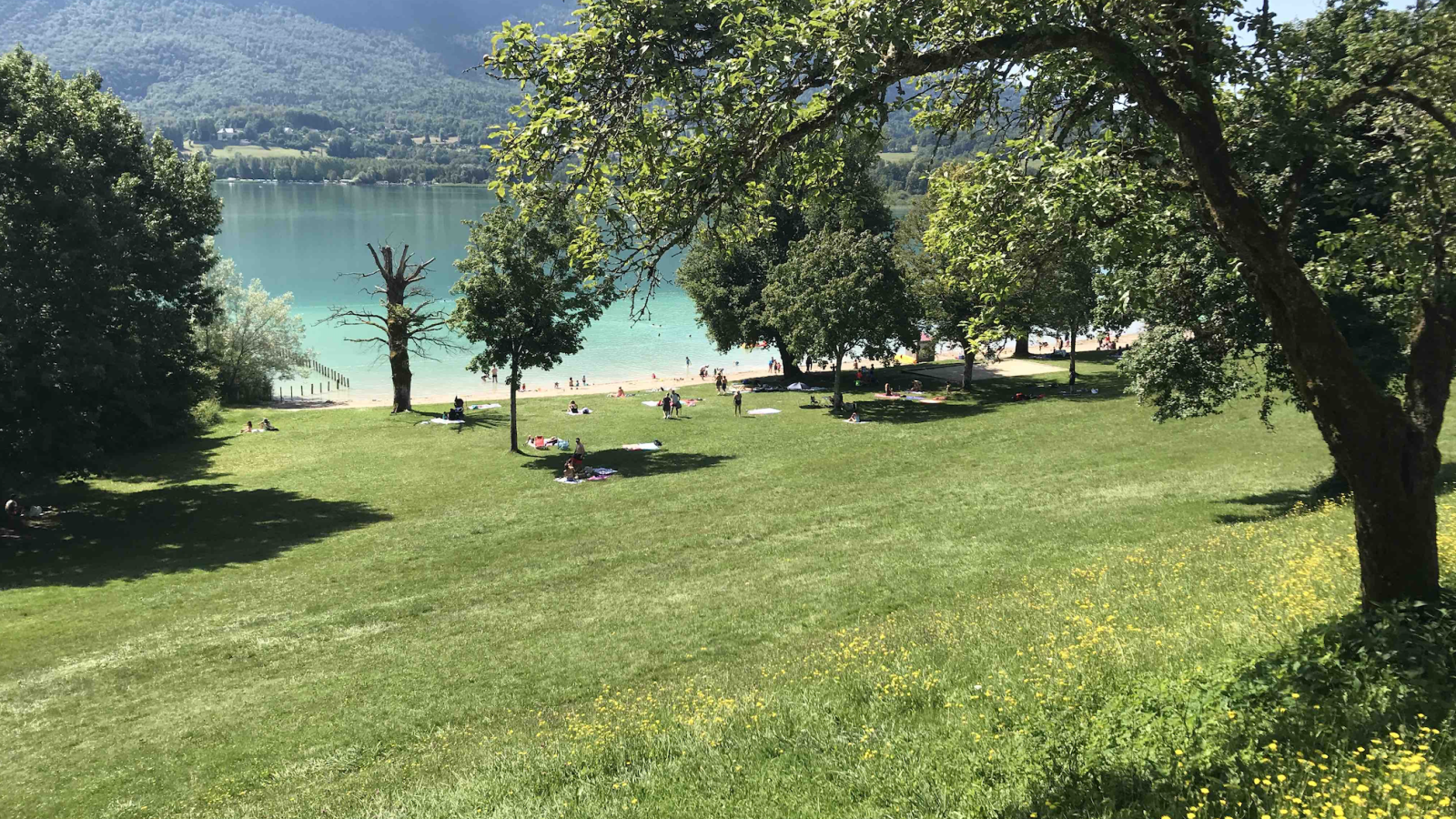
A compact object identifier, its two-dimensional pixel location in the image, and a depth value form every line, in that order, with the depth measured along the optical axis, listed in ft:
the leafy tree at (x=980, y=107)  23.07
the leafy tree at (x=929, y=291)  171.94
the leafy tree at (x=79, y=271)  81.25
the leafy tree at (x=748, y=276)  180.75
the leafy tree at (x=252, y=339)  186.09
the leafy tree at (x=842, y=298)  148.87
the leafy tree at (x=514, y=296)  120.47
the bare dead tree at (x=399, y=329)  164.55
